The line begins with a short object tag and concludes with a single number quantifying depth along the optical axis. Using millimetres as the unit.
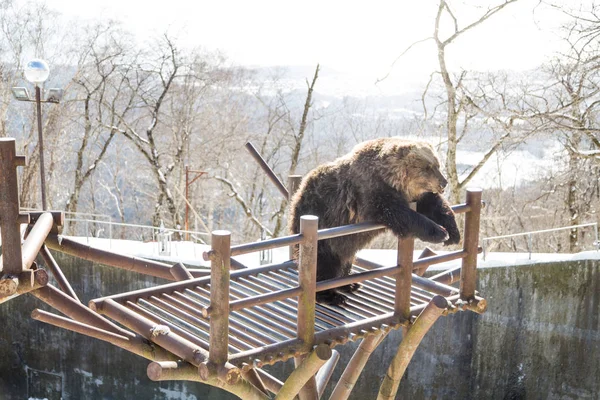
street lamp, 8305
